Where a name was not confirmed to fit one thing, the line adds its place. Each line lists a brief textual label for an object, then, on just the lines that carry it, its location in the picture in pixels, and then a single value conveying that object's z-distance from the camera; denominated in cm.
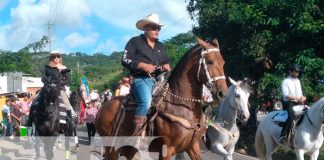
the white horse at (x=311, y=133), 1031
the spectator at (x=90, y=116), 1987
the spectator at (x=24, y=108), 2033
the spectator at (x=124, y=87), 1389
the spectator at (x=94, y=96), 2054
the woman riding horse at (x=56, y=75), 1023
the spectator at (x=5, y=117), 2231
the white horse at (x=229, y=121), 1074
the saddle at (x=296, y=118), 1073
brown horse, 695
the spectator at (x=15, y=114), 2083
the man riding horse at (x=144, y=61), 734
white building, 5551
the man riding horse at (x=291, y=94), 1098
